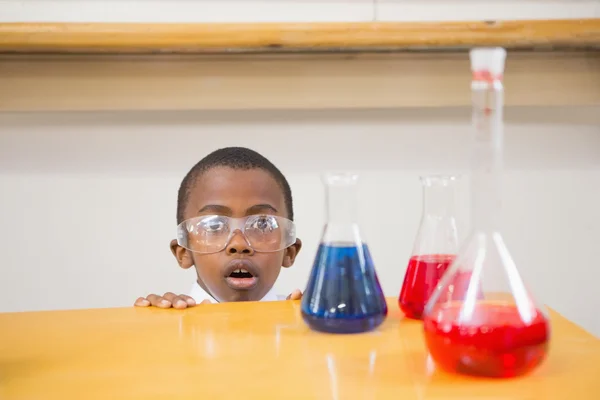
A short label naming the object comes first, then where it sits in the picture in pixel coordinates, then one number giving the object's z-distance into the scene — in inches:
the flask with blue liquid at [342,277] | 26.3
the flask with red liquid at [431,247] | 29.0
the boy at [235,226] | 47.1
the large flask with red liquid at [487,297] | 20.8
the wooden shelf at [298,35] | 59.0
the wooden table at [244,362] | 20.2
